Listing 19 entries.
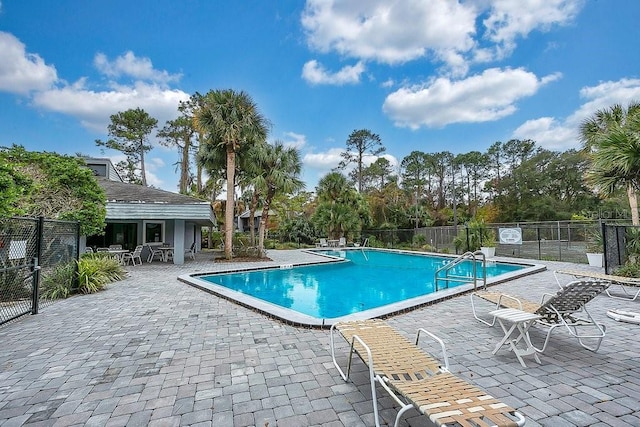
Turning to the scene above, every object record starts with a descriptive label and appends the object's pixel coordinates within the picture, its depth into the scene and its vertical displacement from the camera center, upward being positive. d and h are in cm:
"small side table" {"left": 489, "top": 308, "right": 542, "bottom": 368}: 316 -114
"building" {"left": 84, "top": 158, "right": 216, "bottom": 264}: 1209 +55
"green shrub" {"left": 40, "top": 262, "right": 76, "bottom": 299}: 645 -121
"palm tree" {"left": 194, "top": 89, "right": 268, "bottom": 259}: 1318 +467
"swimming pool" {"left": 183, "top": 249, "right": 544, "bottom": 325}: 586 -194
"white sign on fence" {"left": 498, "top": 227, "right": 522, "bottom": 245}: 1383 -54
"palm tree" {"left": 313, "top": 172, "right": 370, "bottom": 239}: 2178 +148
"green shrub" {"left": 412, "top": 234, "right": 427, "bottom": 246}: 1986 -102
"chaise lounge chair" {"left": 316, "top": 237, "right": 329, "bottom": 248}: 2249 -131
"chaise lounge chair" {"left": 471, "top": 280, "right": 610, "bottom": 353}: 355 -100
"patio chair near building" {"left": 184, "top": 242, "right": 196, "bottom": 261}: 1486 -133
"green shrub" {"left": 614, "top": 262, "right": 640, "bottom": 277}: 735 -121
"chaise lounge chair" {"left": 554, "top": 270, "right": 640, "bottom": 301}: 555 -113
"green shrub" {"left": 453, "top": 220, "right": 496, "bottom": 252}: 1493 -61
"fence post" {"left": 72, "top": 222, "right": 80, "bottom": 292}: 689 -110
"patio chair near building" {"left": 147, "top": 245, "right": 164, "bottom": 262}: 1329 -121
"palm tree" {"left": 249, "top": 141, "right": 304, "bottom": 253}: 1442 +271
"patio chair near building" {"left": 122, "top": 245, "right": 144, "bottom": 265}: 1241 -118
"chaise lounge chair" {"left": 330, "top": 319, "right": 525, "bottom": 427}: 167 -111
